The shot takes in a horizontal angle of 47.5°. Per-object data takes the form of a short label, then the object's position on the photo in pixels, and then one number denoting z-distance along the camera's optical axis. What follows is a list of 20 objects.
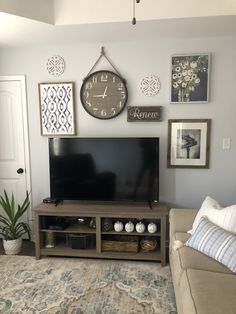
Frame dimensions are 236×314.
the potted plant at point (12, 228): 3.07
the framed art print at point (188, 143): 3.01
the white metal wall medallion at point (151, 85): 3.02
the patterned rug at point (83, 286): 2.14
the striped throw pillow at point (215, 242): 1.84
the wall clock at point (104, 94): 3.05
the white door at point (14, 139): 3.26
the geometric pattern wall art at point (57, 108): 3.16
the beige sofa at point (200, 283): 1.43
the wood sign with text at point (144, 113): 3.02
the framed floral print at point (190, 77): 2.92
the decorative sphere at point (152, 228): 2.85
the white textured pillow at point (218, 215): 2.04
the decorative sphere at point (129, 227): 2.89
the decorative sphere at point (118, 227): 2.90
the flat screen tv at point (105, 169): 2.91
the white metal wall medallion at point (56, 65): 3.13
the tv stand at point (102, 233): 2.80
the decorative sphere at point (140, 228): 2.88
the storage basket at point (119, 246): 2.91
